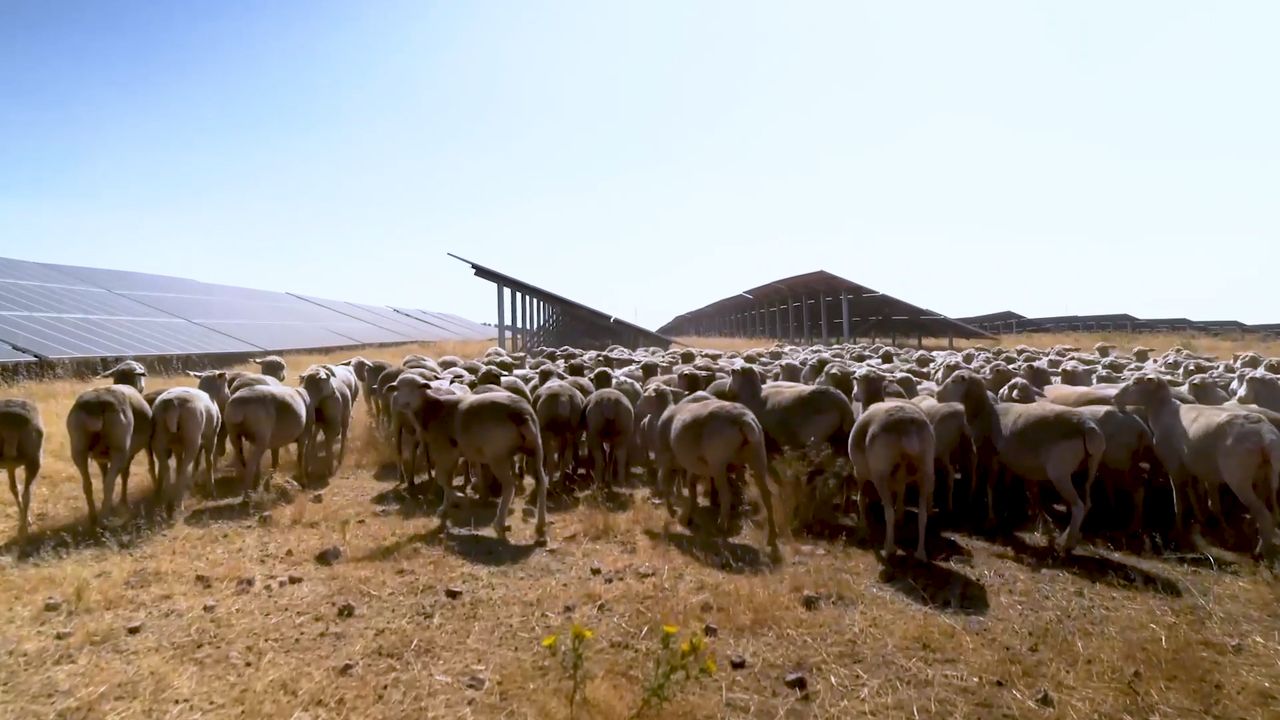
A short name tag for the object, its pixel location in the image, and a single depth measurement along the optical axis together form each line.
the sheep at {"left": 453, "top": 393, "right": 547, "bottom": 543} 7.72
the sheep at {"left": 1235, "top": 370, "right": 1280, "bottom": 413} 10.69
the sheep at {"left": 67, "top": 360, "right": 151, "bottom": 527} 7.44
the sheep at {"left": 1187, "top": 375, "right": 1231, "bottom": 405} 10.29
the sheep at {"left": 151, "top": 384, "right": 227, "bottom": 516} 8.05
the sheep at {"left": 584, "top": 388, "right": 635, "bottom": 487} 9.73
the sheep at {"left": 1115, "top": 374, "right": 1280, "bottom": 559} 6.83
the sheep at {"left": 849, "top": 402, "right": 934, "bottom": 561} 6.91
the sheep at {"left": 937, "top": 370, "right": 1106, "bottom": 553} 7.14
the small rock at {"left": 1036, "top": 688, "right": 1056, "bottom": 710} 4.28
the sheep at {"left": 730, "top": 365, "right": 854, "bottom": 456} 8.99
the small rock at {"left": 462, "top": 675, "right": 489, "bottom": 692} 4.41
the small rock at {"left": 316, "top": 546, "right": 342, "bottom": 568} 6.62
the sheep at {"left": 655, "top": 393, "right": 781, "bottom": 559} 7.52
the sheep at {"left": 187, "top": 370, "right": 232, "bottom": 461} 10.66
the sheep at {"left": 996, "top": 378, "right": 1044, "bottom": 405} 10.00
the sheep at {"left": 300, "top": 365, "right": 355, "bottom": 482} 10.81
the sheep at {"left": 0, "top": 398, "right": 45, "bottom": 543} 7.05
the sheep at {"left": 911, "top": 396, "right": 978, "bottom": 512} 8.12
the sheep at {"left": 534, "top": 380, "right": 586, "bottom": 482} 9.63
